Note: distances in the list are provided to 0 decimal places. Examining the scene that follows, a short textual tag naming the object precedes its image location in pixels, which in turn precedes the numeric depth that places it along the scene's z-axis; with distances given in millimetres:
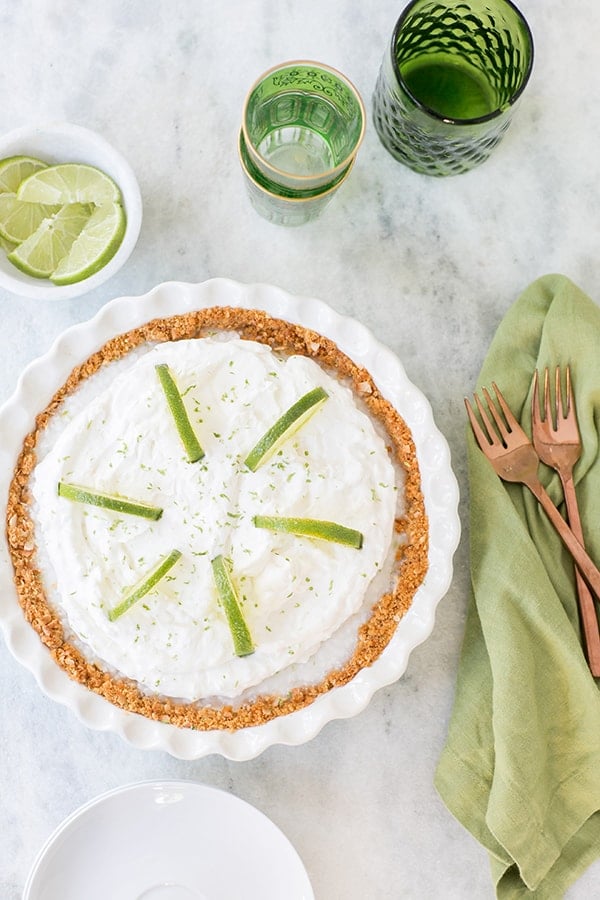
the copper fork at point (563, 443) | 739
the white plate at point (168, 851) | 719
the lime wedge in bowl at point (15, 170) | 737
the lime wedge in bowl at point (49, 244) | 741
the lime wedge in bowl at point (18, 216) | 743
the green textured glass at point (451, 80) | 711
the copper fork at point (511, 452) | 741
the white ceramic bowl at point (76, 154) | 730
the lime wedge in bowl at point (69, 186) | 738
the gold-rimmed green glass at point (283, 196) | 723
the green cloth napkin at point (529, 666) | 716
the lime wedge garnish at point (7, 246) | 749
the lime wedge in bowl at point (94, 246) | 735
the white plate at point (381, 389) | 702
